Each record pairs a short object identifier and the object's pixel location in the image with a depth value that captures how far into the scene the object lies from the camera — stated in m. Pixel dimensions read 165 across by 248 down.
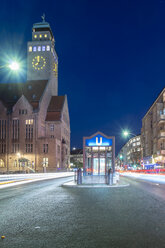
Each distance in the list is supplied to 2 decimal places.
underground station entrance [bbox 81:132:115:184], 16.00
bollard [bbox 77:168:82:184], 15.83
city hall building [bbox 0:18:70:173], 58.84
